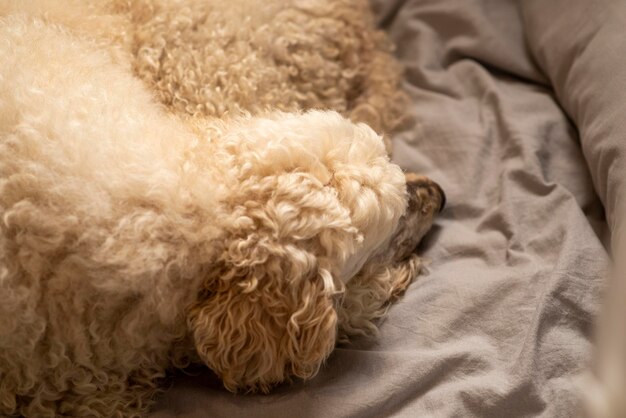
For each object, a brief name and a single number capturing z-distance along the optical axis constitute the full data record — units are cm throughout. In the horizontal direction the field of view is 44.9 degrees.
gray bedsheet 137
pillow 162
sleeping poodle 119
